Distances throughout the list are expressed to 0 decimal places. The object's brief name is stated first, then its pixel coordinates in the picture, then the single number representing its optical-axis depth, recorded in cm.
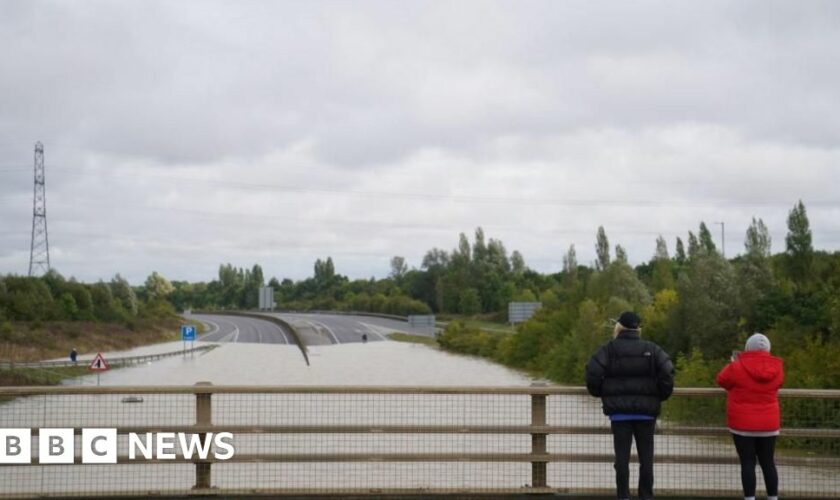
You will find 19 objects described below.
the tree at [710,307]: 4600
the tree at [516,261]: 17450
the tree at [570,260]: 12351
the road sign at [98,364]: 5149
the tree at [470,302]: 14462
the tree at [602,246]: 10929
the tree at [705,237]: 10231
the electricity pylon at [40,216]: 8369
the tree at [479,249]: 17212
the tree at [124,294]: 12862
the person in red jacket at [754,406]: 1023
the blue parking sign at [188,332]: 9125
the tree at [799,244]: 5275
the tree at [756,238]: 6072
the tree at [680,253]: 11186
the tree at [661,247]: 11981
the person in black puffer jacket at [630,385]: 1016
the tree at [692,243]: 9370
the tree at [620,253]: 8511
